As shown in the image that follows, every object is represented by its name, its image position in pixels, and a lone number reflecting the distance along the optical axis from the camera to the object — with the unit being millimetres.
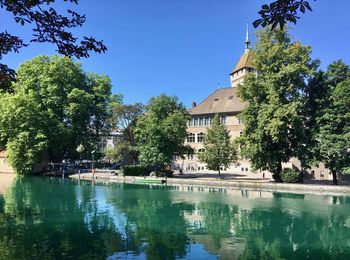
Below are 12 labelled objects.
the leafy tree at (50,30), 6336
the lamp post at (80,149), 58922
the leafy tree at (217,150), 46938
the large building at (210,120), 64350
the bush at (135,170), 52188
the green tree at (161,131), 49500
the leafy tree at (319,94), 39562
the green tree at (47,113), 54438
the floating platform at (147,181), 45525
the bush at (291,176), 40531
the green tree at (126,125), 57375
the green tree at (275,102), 38750
